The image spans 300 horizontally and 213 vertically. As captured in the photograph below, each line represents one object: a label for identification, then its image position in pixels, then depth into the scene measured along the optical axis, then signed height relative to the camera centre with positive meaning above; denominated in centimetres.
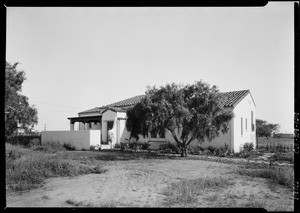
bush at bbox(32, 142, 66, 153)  1593 -213
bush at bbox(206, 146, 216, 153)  1600 -212
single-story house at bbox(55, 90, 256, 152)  1619 -70
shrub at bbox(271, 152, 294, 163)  1280 -221
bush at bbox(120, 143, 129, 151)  1794 -220
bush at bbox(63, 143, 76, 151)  1842 -229
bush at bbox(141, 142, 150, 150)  1909 -230
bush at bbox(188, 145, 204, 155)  1567 -219
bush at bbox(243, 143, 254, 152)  1663 -209
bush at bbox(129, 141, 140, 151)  1828 -221
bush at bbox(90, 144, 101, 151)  1801 -230
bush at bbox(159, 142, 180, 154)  1668 -223
